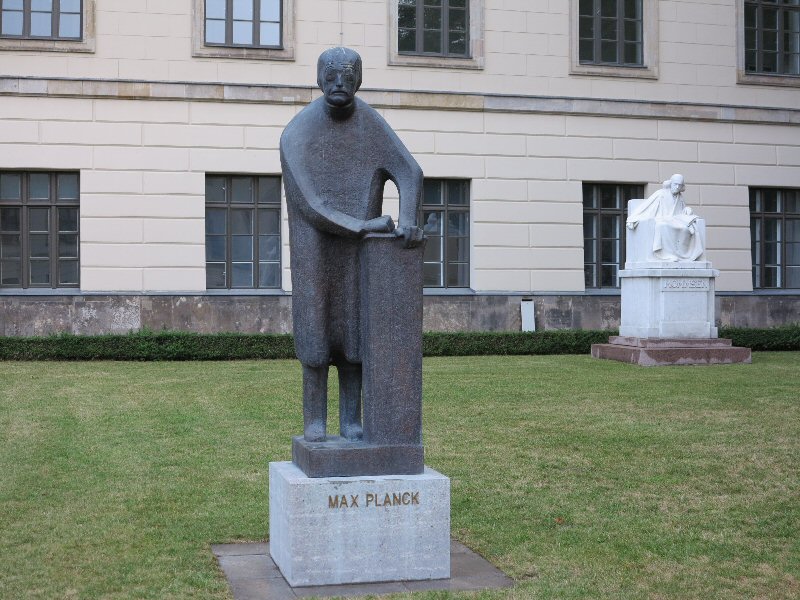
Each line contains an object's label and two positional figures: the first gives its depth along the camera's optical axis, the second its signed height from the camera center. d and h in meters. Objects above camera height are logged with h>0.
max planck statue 7.31 +0.67
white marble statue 21.64 +1.29
